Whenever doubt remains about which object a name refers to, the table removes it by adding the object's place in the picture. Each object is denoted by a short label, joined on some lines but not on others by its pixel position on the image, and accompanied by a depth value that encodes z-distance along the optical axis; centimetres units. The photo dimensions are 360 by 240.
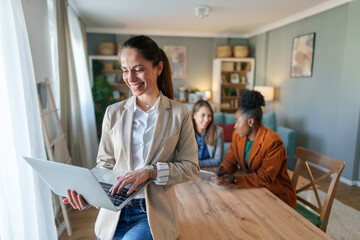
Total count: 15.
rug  218
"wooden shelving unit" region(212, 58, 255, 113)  566
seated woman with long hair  210
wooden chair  141
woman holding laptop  88
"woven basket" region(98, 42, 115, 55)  525
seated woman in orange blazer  139
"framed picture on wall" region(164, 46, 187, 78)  583
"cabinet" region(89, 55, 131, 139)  480
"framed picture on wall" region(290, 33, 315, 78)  397
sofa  375
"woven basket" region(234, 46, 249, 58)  563
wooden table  96
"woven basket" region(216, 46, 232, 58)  561
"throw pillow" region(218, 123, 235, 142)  391
